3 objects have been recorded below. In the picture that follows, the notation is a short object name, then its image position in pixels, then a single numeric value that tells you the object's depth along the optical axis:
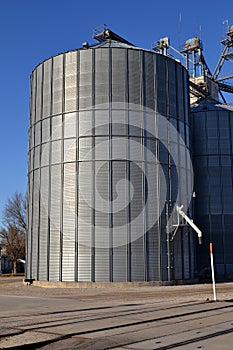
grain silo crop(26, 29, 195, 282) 30.19
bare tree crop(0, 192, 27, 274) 64.01
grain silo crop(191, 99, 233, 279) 39.47
